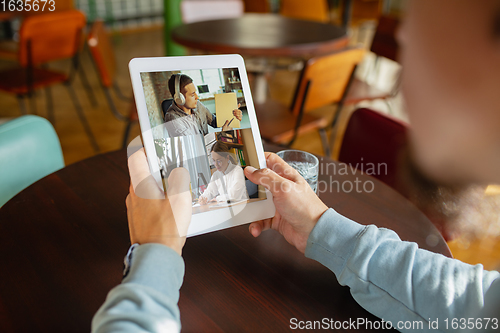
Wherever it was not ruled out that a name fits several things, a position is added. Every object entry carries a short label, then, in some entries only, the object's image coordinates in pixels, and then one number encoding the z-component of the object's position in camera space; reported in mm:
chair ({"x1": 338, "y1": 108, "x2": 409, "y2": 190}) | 1030
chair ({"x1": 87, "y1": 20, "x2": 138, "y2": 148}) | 1587
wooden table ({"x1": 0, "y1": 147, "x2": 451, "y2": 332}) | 484
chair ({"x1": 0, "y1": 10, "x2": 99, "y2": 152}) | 1823
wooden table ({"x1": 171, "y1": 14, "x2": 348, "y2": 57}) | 1688
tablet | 591
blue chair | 857
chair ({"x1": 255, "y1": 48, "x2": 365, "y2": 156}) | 1430
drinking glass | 730
